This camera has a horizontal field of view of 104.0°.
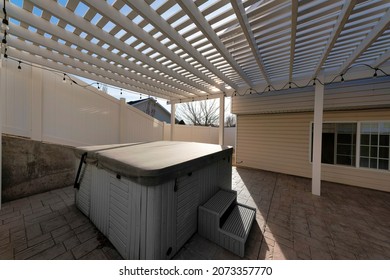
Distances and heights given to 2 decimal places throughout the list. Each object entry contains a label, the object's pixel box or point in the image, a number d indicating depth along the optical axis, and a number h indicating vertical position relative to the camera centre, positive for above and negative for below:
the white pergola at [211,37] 1.93 +1.67
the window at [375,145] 4.11 -0.10
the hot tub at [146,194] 1.55 -0.72
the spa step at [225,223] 1.92 -1.22
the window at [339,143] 4.54 -0.09
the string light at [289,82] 3.29 +1.55
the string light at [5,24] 1.89 +1.48
